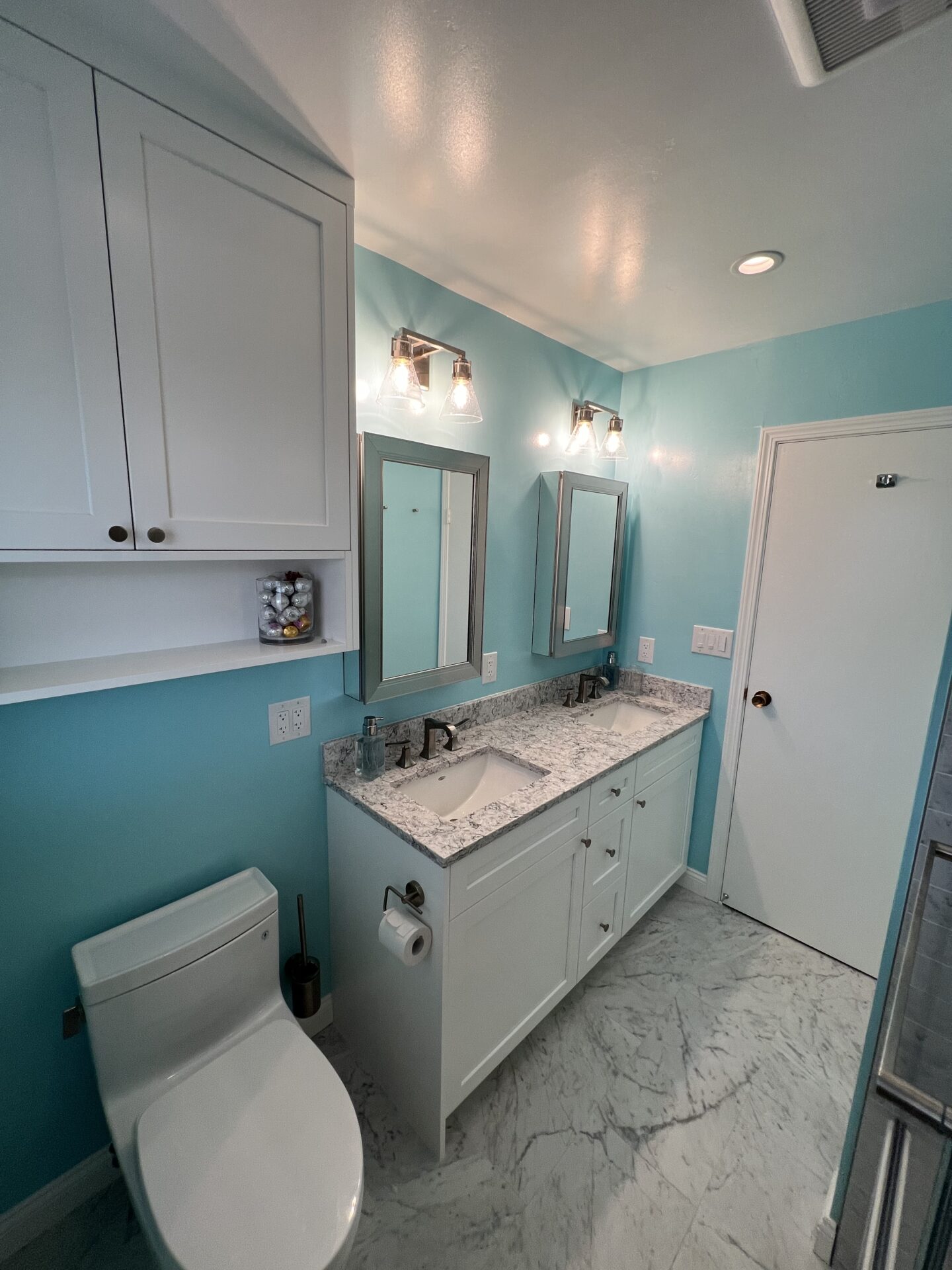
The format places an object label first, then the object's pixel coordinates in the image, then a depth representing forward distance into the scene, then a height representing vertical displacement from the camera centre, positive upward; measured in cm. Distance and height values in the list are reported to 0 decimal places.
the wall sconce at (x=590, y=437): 209 +46
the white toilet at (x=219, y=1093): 86 -117
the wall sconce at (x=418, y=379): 142 +47
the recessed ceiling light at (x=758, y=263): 139 +81
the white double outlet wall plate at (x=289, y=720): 141 -52
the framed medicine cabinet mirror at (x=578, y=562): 206 -8
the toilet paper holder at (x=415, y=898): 124 -88
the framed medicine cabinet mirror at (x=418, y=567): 147 -9
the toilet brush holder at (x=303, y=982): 150 -133
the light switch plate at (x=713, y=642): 219 -41
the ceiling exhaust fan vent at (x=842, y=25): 73 +79
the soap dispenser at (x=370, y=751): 152 -64
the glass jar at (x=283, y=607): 125 -18
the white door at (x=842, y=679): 173 -48
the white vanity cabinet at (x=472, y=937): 125 -114
